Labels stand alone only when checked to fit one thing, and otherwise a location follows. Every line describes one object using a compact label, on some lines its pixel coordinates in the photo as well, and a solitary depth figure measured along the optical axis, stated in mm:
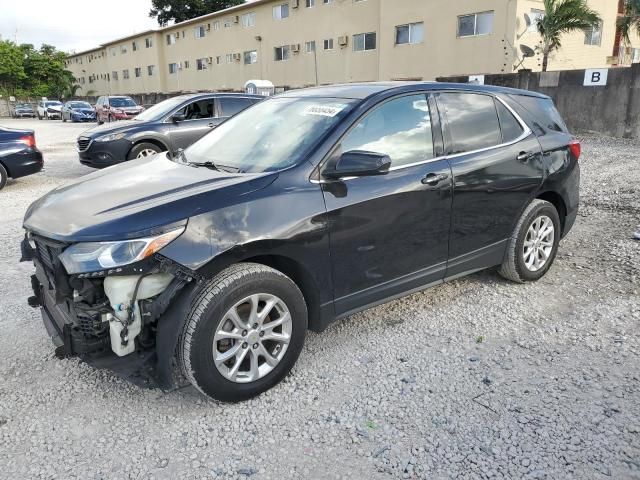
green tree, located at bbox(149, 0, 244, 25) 51719
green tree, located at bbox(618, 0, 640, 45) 23189
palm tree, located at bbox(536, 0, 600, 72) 18562
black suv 2674
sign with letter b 14820
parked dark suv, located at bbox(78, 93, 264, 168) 9625
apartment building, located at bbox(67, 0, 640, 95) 21391
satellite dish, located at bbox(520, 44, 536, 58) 20781
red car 24047
